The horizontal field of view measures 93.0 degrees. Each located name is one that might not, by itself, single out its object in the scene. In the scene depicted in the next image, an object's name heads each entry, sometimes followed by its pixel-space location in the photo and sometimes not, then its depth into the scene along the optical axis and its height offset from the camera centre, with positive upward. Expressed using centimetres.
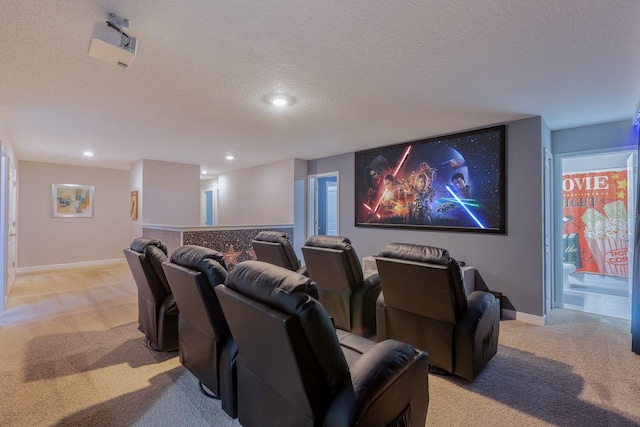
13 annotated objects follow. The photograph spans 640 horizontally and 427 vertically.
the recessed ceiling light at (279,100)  302 +120
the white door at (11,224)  455 -15
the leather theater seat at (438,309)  223 -71
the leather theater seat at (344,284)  301 -69
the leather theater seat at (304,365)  121 -66
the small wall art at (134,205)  666 +24
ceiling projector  176 +103
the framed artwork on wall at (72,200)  700 +37
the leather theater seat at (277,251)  360 -41
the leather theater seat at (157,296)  265 -72
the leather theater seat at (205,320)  183 -68
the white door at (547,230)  372 -14
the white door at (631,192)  366 +35
